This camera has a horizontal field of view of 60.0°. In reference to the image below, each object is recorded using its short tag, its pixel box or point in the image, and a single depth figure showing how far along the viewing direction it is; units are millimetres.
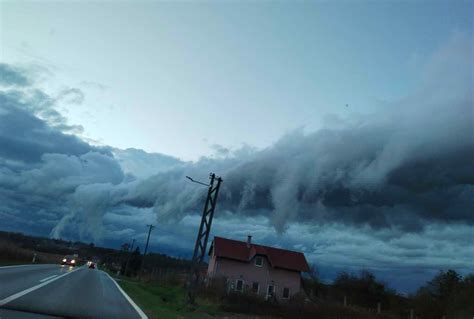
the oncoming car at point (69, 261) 64662
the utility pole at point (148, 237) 75619
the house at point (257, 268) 56000
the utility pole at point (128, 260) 91125
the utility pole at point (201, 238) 25656
